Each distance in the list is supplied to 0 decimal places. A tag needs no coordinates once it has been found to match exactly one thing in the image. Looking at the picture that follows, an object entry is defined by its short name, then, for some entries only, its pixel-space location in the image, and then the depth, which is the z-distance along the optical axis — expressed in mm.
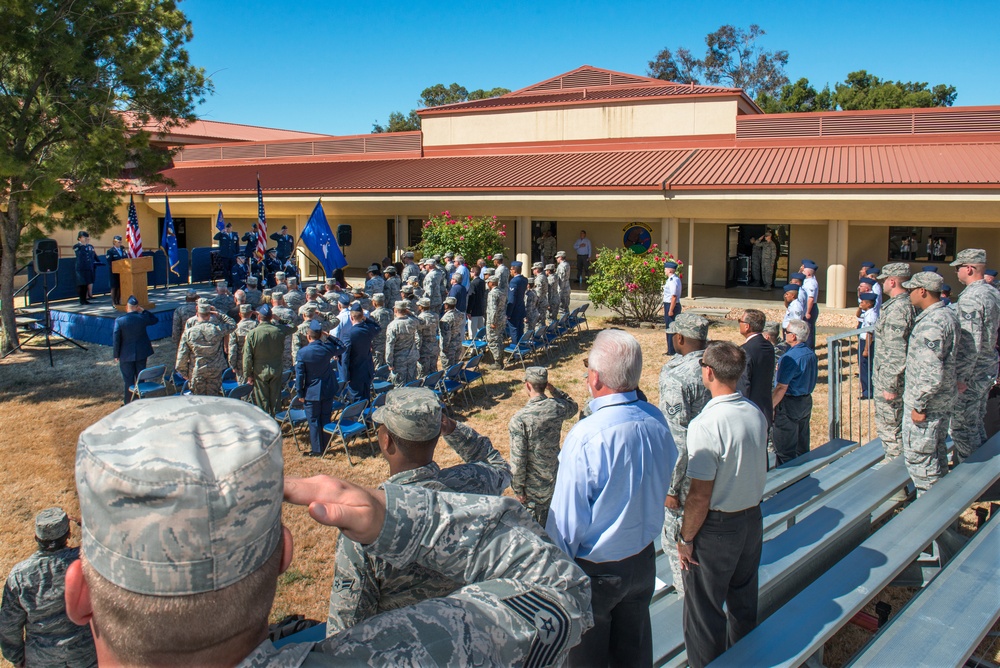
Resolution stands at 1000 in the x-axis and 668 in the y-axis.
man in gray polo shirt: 3605
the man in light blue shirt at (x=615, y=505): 3115
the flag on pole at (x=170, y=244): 19859
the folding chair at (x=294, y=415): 9195
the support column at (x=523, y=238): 21906
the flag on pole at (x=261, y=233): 17734
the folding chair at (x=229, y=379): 10492
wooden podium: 15903
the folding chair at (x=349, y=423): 8648
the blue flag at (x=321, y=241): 15648
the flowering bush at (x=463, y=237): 19484
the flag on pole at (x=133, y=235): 16347
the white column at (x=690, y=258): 19797
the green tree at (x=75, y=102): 12672
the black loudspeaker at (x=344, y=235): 23266
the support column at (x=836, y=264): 18406
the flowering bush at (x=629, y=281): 15828
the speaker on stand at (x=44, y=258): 15148
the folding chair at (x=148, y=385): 9922
